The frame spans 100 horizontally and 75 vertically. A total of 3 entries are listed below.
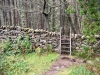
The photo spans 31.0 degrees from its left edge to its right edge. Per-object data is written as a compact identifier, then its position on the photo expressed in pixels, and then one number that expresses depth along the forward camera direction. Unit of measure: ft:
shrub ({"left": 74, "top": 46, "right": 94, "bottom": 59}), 28.73
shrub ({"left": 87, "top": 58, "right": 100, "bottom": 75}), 21.82
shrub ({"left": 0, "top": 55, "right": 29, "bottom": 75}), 25.13
